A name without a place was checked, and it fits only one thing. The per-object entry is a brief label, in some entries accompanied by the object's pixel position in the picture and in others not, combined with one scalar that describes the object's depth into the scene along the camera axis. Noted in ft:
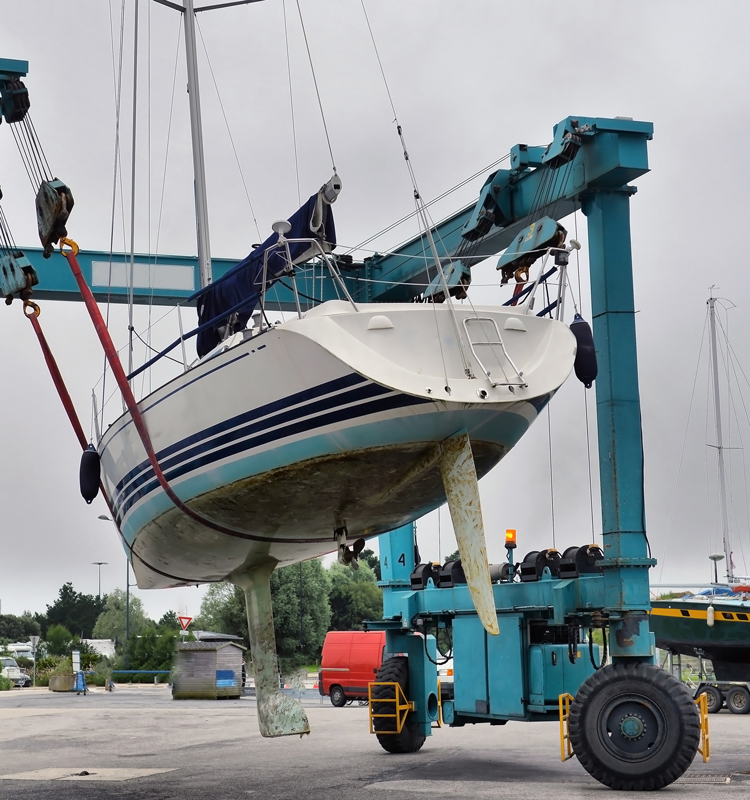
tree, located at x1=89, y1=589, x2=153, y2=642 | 239.30
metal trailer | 66.69
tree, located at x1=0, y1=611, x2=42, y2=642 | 314.76
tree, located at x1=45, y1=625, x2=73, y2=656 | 167.65
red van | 84.84
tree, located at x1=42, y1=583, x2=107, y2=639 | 294.05
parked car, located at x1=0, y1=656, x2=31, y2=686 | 143.43
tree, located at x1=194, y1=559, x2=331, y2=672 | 156.46
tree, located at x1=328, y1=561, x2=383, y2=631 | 229.45
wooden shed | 100.07
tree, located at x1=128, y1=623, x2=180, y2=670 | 146.51
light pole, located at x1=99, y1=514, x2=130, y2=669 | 146.28
